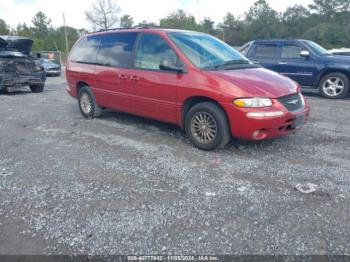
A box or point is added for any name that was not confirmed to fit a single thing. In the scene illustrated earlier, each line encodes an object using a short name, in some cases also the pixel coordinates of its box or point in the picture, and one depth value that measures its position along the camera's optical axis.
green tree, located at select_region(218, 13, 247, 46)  63.28
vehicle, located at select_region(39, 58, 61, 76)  19.88
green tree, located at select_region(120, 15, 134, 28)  60.06
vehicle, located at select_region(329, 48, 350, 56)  11.65
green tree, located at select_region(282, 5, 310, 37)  56.94
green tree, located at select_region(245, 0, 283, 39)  58.78
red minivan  4.08
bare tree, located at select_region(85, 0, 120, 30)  48.12
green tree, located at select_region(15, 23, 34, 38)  55.22
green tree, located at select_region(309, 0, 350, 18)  54.78
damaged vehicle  10.39
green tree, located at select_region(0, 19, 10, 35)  48.17
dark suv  8.48
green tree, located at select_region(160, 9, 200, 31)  64.69
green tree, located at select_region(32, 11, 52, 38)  72.41
